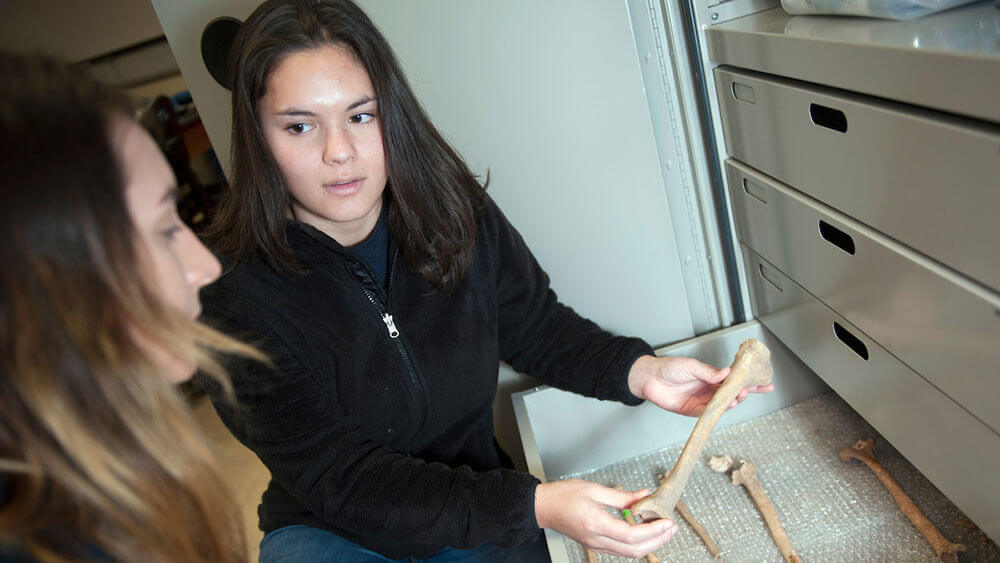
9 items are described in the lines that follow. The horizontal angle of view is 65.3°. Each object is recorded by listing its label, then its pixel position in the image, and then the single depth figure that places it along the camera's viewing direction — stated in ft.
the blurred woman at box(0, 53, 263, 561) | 1.46
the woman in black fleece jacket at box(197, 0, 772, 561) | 2.83
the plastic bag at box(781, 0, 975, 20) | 2.46
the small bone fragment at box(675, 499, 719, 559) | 3.26
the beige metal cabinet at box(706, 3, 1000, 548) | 2.11
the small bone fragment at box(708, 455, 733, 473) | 3.69
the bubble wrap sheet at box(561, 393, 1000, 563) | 3.06
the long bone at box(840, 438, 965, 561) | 2.85
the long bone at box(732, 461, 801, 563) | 3.11
